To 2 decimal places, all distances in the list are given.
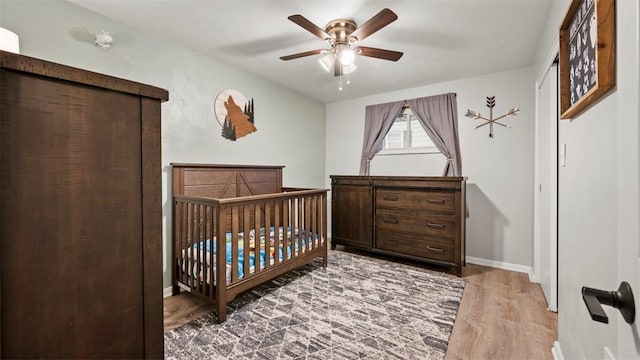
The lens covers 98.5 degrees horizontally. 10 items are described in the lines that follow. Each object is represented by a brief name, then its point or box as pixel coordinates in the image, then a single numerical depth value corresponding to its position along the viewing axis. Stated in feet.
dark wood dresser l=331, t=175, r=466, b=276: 9.49
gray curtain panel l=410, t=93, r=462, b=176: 11.17
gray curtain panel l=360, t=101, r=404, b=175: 12.75
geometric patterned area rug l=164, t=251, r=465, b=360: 5.50
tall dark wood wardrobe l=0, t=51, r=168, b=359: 1.69
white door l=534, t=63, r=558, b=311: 6.79
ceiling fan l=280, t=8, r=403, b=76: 6.18
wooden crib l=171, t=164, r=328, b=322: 6.77
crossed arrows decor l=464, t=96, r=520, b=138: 10.43
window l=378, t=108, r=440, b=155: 12.17
